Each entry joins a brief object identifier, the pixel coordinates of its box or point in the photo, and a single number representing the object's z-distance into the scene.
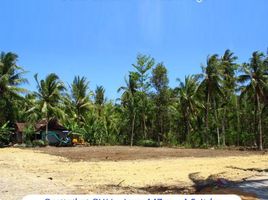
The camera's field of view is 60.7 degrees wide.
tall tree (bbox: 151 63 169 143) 27.01
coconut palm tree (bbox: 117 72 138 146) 27.72
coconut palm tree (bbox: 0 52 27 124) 24.94
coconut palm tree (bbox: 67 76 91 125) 29.39
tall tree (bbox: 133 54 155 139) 27.86
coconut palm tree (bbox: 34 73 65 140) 25.80
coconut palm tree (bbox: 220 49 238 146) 26.24
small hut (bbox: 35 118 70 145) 28.20
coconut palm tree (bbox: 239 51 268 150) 23.80
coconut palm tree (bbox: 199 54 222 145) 25.06
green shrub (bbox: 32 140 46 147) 25.34
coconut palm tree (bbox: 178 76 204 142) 27.77
